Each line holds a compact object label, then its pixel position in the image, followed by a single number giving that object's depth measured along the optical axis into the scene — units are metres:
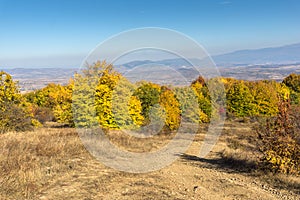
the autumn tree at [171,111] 34.14
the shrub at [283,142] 11.16
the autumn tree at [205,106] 47.67
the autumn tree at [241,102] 55.44
